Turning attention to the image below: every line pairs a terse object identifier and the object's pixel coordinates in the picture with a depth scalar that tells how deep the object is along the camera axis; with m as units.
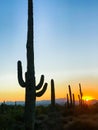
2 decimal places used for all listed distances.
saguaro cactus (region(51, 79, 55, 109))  26.02
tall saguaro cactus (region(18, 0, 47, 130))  15.90
